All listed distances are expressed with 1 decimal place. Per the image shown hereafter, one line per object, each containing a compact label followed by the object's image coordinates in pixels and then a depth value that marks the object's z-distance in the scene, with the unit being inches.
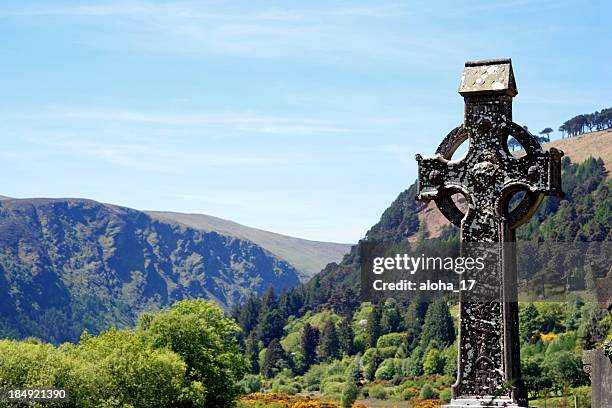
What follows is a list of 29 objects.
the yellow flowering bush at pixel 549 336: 5291.3
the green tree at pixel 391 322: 7411.4
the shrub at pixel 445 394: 4152.6
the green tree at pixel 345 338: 7544.8
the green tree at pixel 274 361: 7583.7
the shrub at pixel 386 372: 6461.6
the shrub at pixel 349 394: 5019.7
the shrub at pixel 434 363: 5999.0
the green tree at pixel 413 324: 6978.4
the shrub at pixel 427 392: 4799.7
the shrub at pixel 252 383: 6102.4
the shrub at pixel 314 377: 6834.2
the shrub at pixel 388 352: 7022.6
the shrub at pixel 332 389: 5765.8
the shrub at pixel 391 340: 7121.1
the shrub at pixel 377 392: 5472.4
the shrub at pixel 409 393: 5134.4
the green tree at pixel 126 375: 1902.1
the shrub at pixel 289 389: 6275.1
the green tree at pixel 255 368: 7725.4
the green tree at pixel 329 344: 7583.7
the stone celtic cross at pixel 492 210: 623.8
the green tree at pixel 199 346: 2463.1
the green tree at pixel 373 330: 7376.0
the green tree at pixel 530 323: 5467.5
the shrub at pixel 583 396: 2142.0
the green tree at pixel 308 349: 7667.3
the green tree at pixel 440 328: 6441.9
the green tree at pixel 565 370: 3115.2
